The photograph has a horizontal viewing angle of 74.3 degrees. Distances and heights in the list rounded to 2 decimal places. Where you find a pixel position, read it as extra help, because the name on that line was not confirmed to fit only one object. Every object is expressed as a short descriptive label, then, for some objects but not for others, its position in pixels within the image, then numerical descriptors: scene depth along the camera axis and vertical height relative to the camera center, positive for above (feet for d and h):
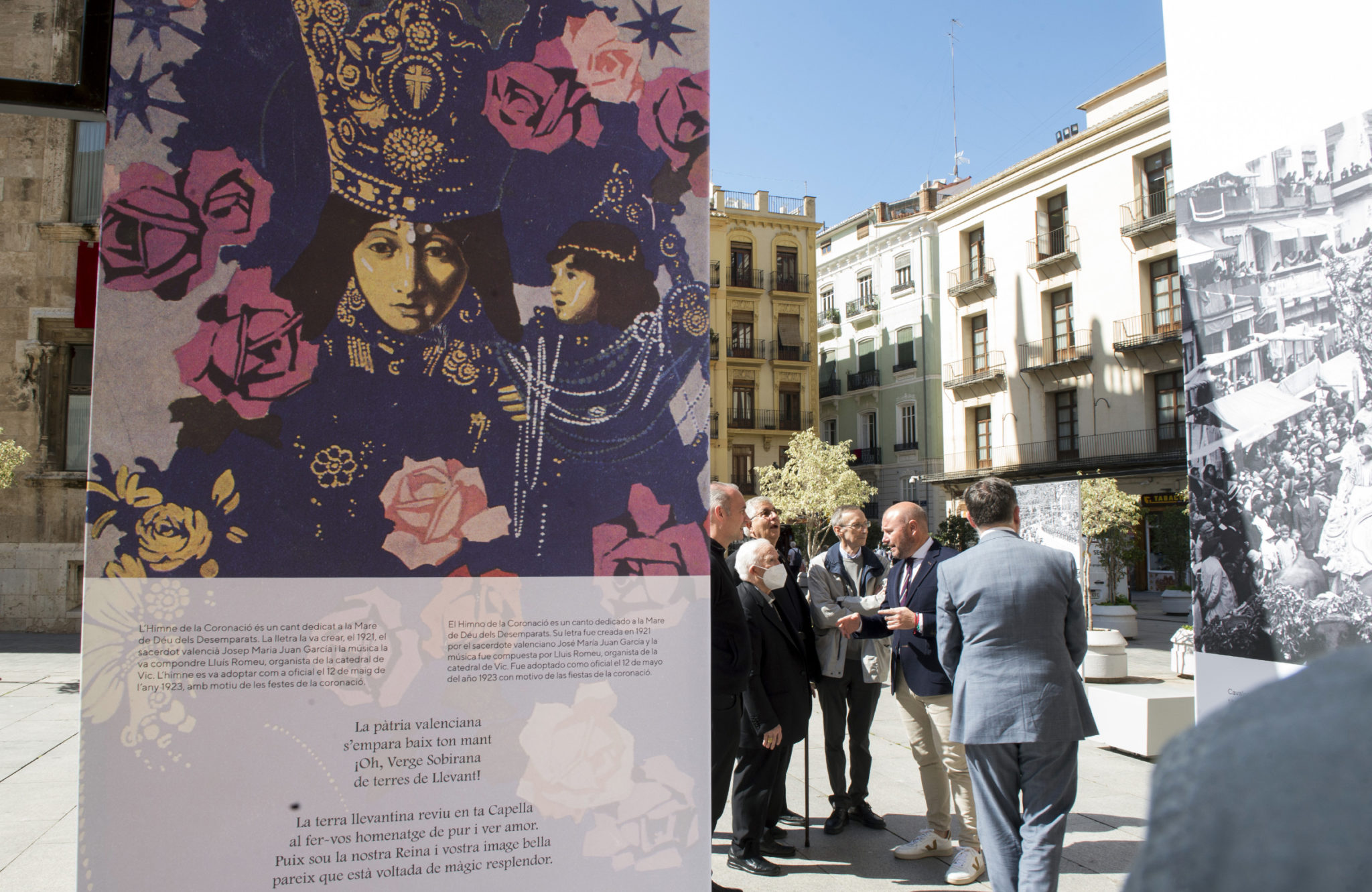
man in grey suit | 11.73 -2.41
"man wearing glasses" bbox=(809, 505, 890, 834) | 17.11 -2.73
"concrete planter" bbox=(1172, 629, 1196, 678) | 33.15 -5.26
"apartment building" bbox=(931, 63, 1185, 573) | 91.56 +23.02
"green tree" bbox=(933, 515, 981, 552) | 86.18 -1.64
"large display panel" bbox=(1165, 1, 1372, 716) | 9.59 +1.99
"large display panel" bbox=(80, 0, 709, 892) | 6.47 +0.54
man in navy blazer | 14.94 -2.77
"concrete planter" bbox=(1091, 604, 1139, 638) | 51.55 -5.92
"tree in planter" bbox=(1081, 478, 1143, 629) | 62.64 -0.58
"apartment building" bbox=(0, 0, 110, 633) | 50.21 +10.46
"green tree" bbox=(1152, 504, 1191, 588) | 69.41 -1.97
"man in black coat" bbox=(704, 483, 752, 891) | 13.56 -2.20
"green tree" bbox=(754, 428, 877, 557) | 112.98 +3.87
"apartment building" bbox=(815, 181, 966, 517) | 126.82 +25.92
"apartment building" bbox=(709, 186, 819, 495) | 131.94 +27.78
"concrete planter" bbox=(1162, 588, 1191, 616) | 65.36 -6.50
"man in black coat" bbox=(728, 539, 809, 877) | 15.11 -3.24
